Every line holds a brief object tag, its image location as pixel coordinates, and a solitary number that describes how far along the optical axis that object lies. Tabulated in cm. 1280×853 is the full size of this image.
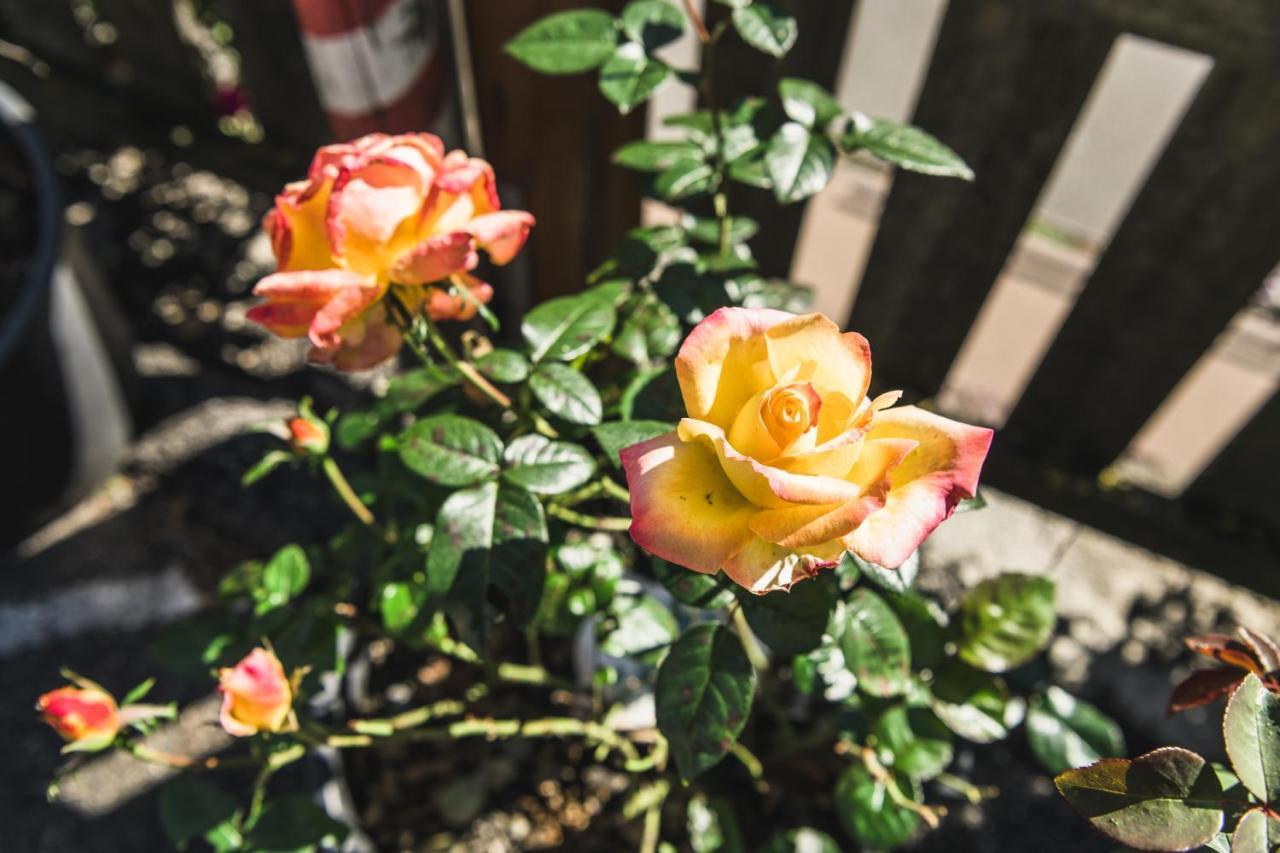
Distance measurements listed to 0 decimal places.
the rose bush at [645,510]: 58
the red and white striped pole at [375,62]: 109
